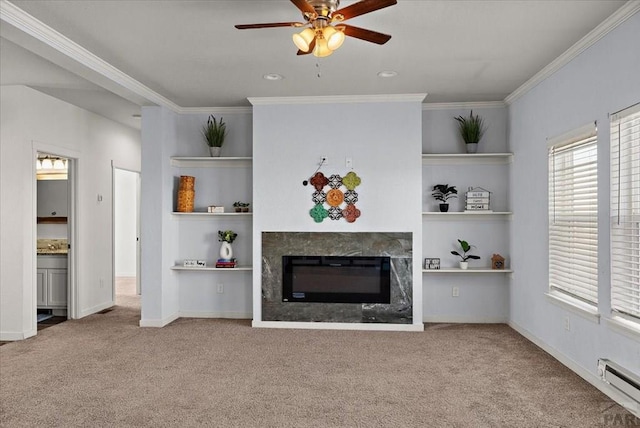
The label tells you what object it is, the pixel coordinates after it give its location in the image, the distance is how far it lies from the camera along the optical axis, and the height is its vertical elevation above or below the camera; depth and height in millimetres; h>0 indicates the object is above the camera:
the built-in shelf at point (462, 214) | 5203 -30
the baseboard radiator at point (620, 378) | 2807 -1062
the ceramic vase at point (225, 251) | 5566 -480
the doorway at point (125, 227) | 9258 -320
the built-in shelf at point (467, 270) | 5172 -664
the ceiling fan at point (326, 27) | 2538 +1084
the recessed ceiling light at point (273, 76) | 4414 +1307
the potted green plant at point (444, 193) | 5352 +216
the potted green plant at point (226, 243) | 5570 -386
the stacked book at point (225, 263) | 5527 -621
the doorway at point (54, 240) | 5816 -383
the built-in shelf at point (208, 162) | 5555 +615
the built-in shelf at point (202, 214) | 5484 -33
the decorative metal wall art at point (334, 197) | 5207 +162
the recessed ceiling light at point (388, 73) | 4322 +1306
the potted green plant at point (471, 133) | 5324 +911
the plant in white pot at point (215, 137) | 5594 +901
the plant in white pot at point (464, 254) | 5305 -506
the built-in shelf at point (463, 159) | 5301 +620
